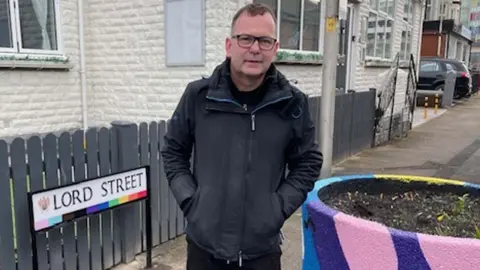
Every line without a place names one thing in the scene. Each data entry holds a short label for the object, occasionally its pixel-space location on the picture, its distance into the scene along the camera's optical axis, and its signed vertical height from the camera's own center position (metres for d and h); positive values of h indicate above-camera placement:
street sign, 2.71 -0.92
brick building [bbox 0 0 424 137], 5.36 +0.15
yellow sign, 4.73 +0.48
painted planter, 1.93 -0.84
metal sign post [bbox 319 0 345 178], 4.76 -0.15
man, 1.83 -0.36
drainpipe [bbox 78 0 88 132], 6.09 +0.04
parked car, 19.16 -0.20
